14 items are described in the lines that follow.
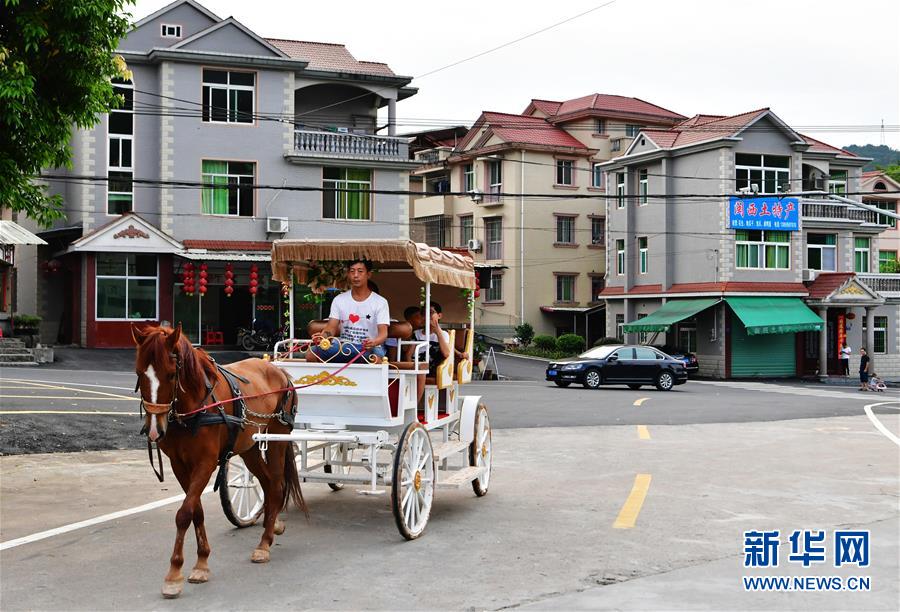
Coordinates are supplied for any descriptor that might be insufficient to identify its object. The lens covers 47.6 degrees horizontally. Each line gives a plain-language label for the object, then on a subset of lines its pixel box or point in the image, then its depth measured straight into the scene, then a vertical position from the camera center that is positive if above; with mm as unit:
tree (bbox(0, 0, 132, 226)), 10547 +2574
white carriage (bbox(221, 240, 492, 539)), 9359 -1037
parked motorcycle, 37844 -901
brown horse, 7438 -857
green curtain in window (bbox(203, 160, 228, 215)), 38375 +4516
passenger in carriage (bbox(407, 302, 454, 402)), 10961 -289
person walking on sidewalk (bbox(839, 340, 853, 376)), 49219 -2139
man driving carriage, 10055 -55
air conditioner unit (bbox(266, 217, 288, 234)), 38375 +3315
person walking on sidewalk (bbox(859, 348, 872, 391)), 39812 -2244
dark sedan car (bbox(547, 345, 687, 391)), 34781 -1884
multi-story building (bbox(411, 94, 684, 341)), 55781 +5874
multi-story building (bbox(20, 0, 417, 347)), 36844 +4970
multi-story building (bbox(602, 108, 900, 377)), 47281 +2847
